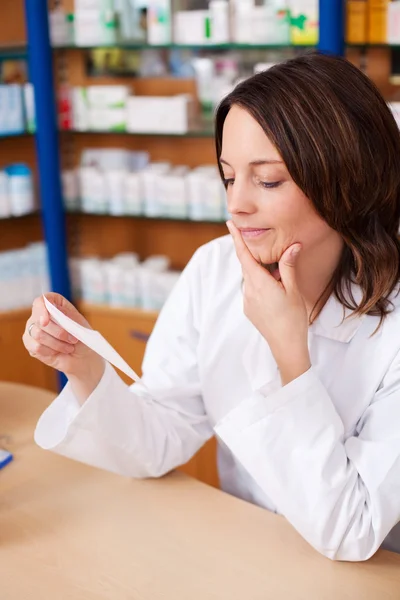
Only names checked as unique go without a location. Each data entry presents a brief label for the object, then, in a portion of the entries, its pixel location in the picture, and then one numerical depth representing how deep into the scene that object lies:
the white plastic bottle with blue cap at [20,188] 2.64
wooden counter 1.26
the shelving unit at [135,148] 2.67
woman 1.32
